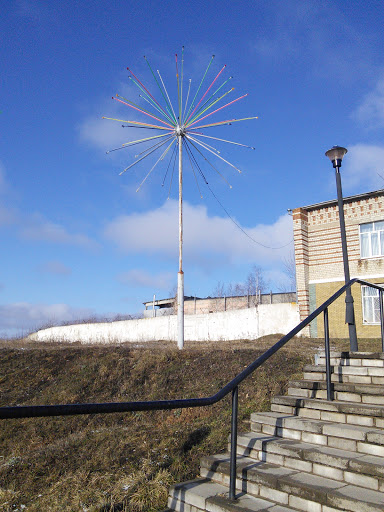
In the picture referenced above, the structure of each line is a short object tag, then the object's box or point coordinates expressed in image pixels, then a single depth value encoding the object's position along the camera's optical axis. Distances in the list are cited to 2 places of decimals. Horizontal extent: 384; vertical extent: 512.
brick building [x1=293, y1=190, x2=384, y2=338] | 21.31
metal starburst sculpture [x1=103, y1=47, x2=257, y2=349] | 15.53
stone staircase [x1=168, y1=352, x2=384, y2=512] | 3.92
